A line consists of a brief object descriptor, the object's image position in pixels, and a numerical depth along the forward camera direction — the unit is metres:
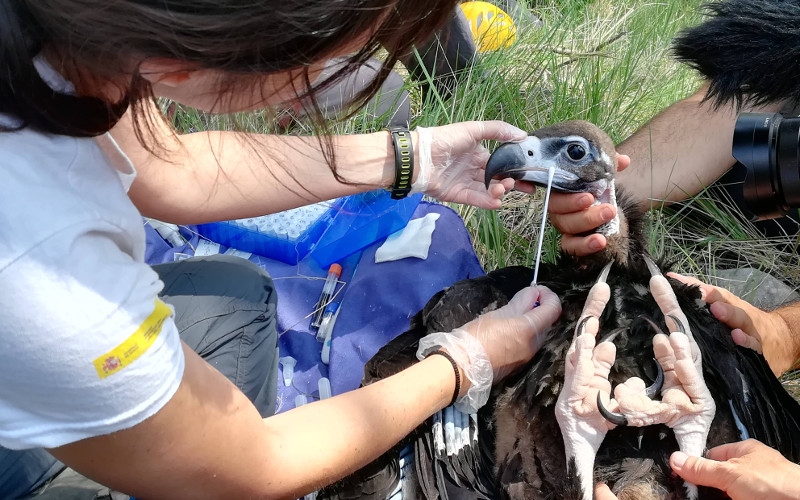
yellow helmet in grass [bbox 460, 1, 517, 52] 1.35
